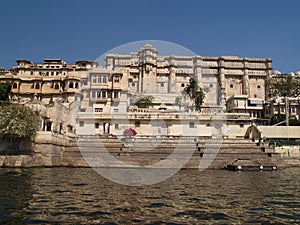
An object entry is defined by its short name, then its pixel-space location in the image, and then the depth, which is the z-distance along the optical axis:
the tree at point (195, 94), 62.07
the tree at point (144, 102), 63.72
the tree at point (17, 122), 29.47
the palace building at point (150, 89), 49.09
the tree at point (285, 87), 77.62
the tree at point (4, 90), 62.03
